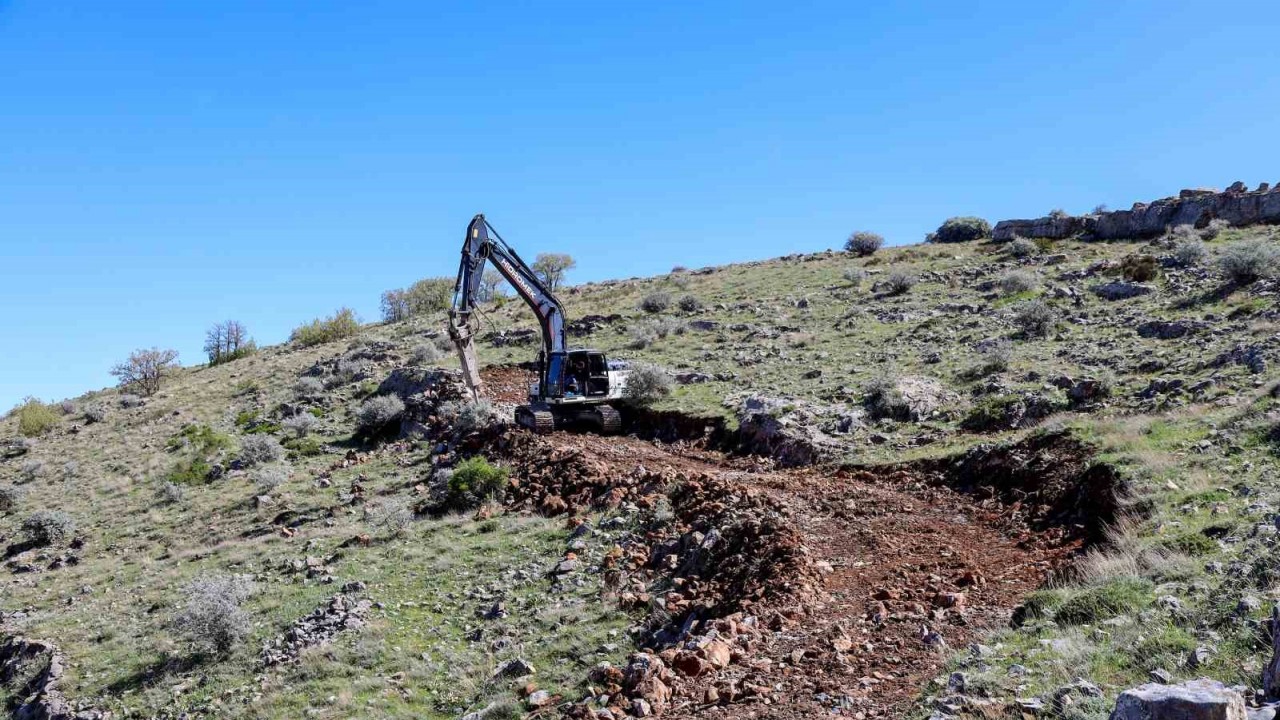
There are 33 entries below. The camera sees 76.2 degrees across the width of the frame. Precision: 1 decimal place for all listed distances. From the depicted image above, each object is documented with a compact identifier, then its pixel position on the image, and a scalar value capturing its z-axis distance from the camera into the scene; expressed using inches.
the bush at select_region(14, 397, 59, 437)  1424.7
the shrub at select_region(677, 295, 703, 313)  1421.0
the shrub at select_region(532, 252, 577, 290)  2544.3
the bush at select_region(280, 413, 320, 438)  1040.8
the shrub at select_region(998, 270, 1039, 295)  1104.2
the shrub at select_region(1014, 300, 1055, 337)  854.5
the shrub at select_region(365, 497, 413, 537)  615.5
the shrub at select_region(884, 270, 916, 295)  1275.8
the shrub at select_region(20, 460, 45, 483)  1091.3
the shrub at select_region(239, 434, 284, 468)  935.0
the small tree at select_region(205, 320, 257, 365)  1894.7
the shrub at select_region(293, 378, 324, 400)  1202.0
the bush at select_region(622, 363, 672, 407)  880.3
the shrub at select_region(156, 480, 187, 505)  858.1
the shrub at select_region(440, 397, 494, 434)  834.2
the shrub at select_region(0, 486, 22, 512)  978.1
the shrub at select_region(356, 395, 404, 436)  960.3
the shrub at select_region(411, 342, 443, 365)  1263.5
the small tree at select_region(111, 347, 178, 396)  1668.6
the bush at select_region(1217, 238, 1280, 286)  862.5
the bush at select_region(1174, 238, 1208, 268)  1047.6
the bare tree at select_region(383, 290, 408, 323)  2260.1
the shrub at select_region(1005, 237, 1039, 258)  1389.0
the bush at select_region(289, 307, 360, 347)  1839.7
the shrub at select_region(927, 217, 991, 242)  1806.1
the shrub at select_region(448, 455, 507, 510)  650.2
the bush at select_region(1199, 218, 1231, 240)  1229.4
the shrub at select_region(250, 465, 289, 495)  819.8
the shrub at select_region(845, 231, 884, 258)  1850.4
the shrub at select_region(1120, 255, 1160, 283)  1018.1
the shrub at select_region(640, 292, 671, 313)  1450.5
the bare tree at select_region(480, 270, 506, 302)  2257.6
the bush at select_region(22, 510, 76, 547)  792.3
